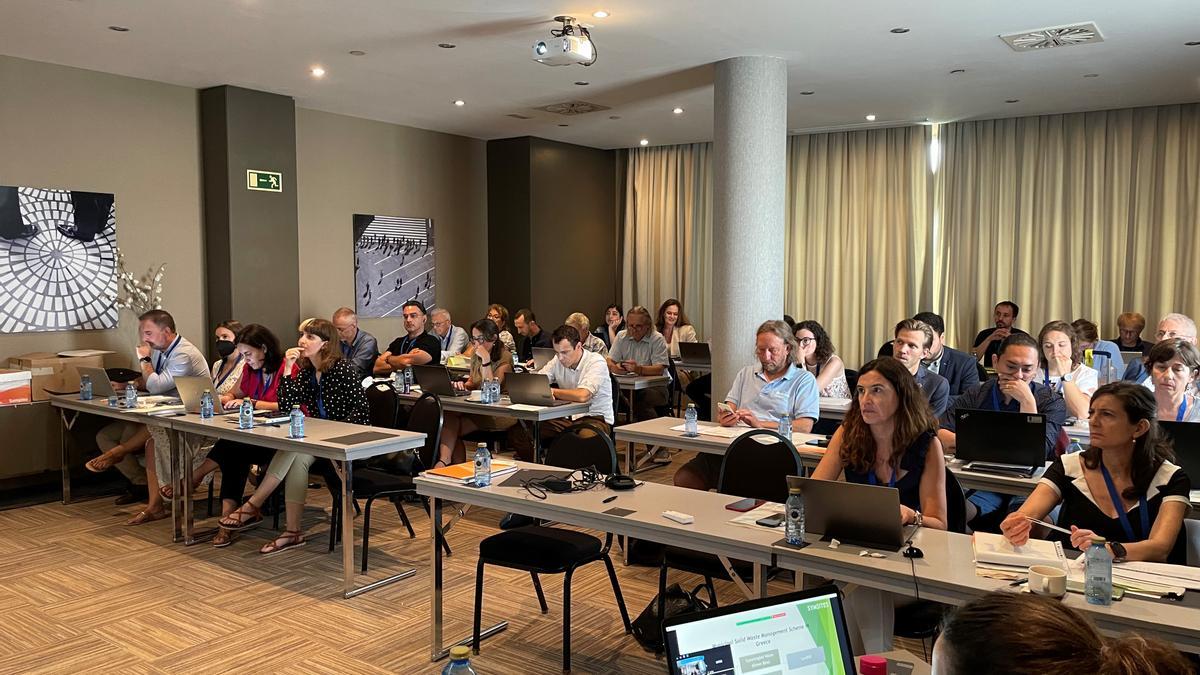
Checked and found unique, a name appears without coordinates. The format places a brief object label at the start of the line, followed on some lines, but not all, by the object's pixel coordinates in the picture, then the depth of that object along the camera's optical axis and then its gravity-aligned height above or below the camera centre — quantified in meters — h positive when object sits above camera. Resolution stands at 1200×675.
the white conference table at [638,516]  3.02 -0.83
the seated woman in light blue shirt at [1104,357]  6.64 -0.50
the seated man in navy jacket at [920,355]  5.24 -0.40
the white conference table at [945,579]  2.22 -0.83
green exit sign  7.99 +1.04
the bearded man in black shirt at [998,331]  9.41 -0.43
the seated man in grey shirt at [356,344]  7.82 -0.44
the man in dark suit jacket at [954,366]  5.97 -0.51
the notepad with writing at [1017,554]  2.64 -0.80
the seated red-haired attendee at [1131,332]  8.35 -0.39
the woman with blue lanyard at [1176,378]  4.41 -0.44
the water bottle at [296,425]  4.90 -0.72
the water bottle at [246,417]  5.16 -0.71
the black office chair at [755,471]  3.88 -0.79
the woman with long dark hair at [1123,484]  2.92 -0.67
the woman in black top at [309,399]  5.46 -0.67
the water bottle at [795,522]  2.91 -0.75
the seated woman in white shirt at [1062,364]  5.46 -0.46
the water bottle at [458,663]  1.86 -0.78
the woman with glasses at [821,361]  6.35 -0.50
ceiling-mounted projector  5.65 +1.57
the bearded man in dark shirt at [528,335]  9.84 -0.46
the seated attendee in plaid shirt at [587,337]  9.09 -0.46
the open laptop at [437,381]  6.76 -0.67
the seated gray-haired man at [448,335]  8.90 -0.41
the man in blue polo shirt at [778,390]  5.29 -0.59
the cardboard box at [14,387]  6.46 -0.66
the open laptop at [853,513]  2.80 -0.72
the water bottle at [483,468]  3.74 -0.74
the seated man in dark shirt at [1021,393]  4.55 -0.53
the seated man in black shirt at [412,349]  8.21 -0.52
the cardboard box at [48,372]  6.64 -0.57
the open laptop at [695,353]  8.91 -0.61
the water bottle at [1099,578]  2.33 -0.76
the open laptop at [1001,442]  4.11 -0.71
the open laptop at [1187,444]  3.67 -0.64
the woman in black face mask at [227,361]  6.32 -0.50
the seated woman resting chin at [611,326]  10.49 -0.40
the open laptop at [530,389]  6.21 -0.68
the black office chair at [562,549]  3.66 -1.07
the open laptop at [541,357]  8.27 -0.59
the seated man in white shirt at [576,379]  6.32 -0.63
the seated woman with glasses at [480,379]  6.80 -0.69
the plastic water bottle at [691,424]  5.09 -0.77
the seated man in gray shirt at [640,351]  8.63 -0.59
